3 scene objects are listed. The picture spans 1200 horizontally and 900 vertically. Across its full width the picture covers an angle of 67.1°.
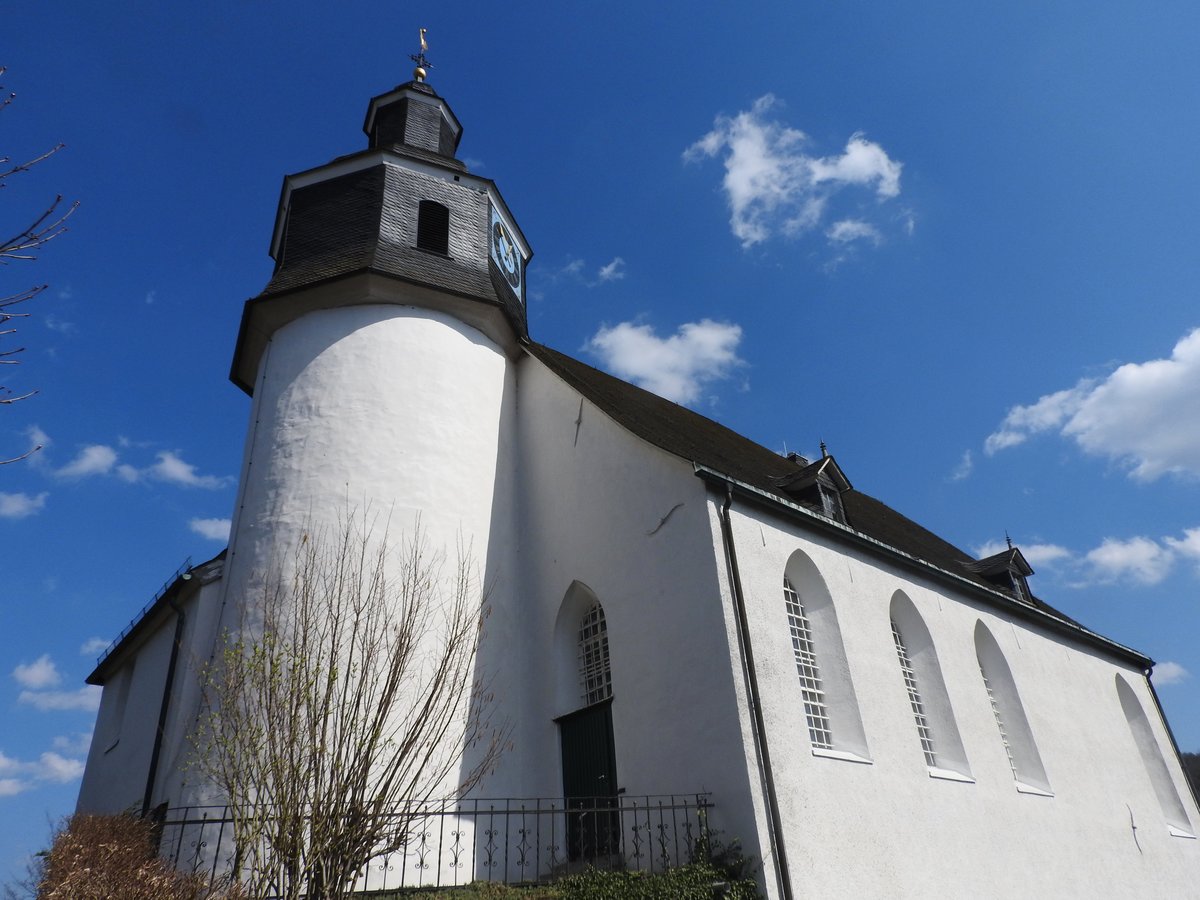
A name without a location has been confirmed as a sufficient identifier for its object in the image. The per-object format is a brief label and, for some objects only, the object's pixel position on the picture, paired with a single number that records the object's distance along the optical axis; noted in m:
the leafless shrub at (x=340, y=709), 7.86
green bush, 9.91
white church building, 11.99
